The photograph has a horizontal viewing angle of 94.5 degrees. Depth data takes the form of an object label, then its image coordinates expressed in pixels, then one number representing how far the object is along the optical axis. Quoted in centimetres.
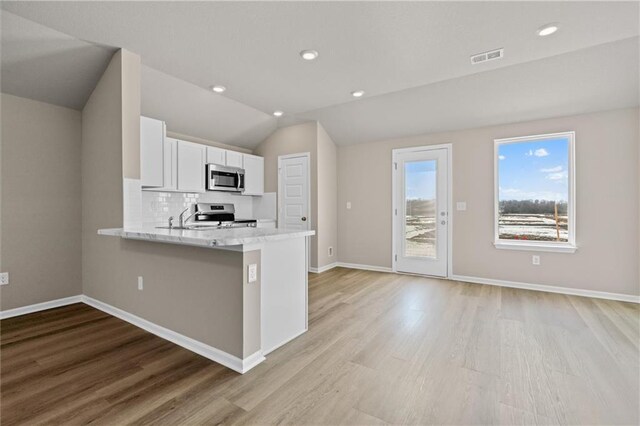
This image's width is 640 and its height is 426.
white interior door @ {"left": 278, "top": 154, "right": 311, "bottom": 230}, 524
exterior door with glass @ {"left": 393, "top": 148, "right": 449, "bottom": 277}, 477
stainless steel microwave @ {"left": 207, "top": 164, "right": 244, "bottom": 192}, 474
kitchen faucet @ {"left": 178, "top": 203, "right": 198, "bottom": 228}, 483
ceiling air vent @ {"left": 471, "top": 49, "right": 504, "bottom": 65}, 288
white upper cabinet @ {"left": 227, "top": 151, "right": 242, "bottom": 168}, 511
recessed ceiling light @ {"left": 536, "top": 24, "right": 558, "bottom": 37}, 246
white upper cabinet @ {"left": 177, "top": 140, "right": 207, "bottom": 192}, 439
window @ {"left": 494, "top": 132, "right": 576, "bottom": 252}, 400
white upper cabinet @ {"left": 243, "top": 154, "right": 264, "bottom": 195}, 542
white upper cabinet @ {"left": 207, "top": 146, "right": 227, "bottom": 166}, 479
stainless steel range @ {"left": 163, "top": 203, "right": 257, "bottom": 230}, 475
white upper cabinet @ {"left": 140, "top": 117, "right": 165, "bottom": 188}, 362
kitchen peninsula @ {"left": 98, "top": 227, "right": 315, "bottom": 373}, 209
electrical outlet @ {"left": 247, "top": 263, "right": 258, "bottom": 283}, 210
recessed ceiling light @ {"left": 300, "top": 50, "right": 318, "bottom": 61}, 288
